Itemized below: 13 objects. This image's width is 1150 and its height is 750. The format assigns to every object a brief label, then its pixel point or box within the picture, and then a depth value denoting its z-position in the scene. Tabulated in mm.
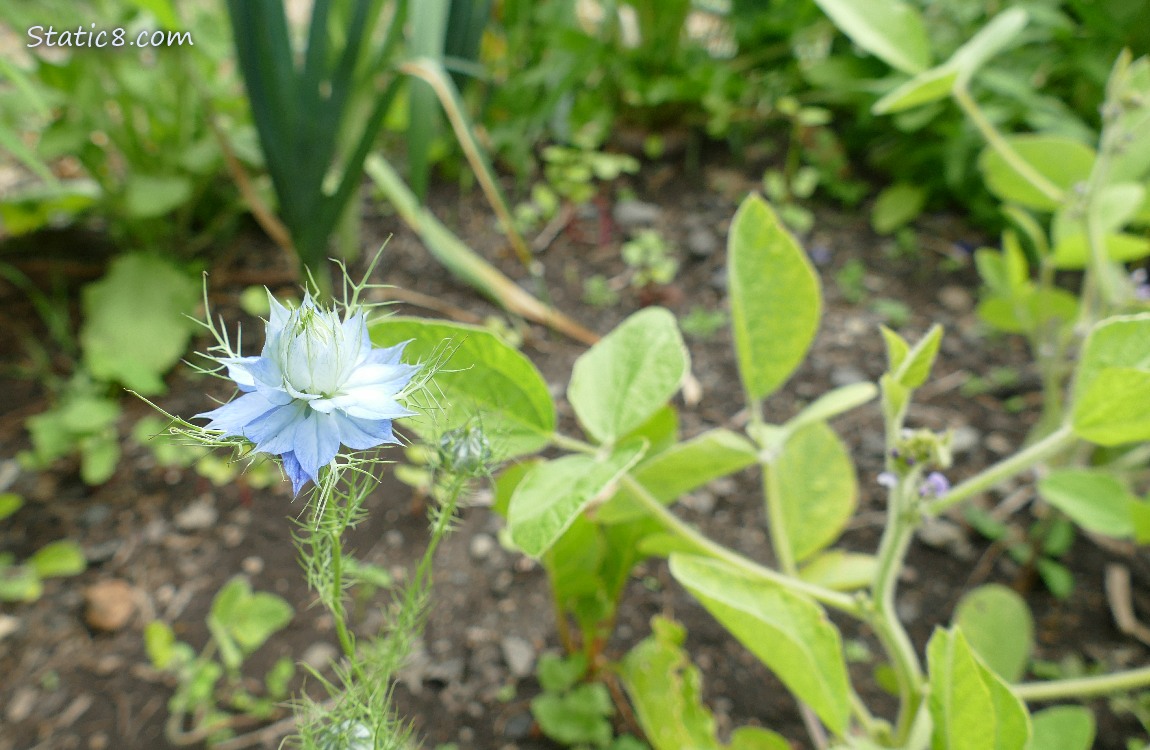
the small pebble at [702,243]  495
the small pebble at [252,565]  343
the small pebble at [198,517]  358
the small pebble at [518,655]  313
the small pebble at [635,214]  519
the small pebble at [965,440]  397
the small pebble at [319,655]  309
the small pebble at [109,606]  321
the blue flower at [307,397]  120
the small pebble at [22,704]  294
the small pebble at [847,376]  424
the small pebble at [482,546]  349
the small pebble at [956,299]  475
